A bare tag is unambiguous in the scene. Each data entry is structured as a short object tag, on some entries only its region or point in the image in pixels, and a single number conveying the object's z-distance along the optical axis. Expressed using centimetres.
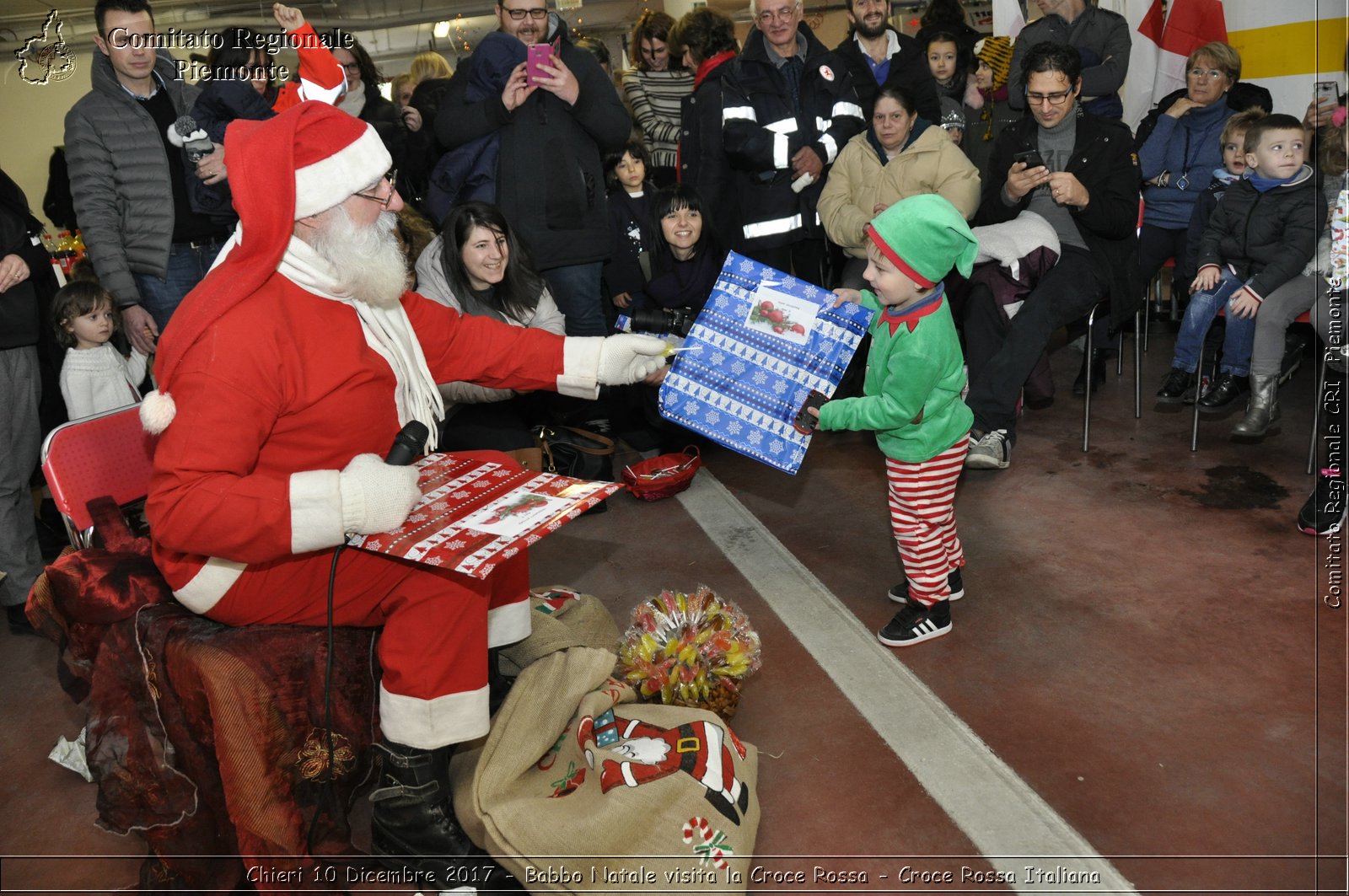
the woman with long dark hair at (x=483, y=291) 431
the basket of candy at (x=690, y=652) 283
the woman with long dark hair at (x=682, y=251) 484
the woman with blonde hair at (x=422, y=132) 605
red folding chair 273
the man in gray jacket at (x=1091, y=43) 575
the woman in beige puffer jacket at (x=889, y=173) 484
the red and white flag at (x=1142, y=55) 635
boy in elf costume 305
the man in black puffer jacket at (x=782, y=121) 510
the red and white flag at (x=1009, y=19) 690
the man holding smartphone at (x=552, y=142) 468
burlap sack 226
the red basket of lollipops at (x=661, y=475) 459
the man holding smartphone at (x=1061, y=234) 459
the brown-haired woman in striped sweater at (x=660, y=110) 657
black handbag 469
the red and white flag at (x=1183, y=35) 601
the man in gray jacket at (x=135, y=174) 426
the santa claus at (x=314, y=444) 218
